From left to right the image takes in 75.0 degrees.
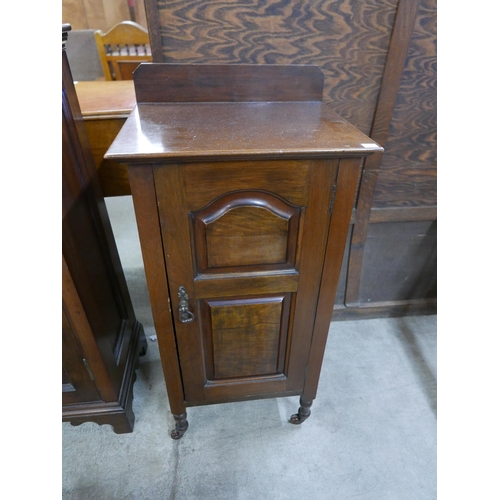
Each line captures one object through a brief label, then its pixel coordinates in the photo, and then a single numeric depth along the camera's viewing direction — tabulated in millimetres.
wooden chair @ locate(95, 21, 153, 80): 2146
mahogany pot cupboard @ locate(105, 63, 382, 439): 650
